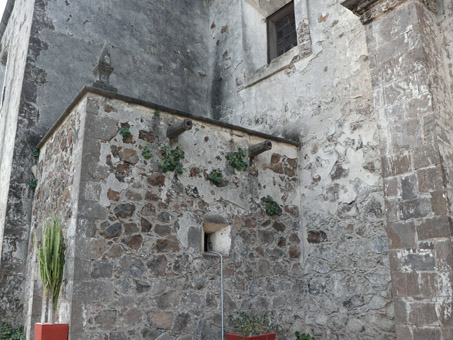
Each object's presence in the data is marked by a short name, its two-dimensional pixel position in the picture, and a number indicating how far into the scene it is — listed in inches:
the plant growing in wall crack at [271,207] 207.9
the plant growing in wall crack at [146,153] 174.6
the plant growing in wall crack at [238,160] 201.2
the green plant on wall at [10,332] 200.6
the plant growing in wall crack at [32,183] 227.1
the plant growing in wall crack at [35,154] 230.8
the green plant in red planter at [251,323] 180.2
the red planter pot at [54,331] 143.9
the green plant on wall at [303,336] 193.4
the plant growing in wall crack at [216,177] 192.4
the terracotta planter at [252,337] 169.5
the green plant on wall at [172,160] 178.7
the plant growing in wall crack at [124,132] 171.3
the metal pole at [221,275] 182.3
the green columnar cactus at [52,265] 155.8
